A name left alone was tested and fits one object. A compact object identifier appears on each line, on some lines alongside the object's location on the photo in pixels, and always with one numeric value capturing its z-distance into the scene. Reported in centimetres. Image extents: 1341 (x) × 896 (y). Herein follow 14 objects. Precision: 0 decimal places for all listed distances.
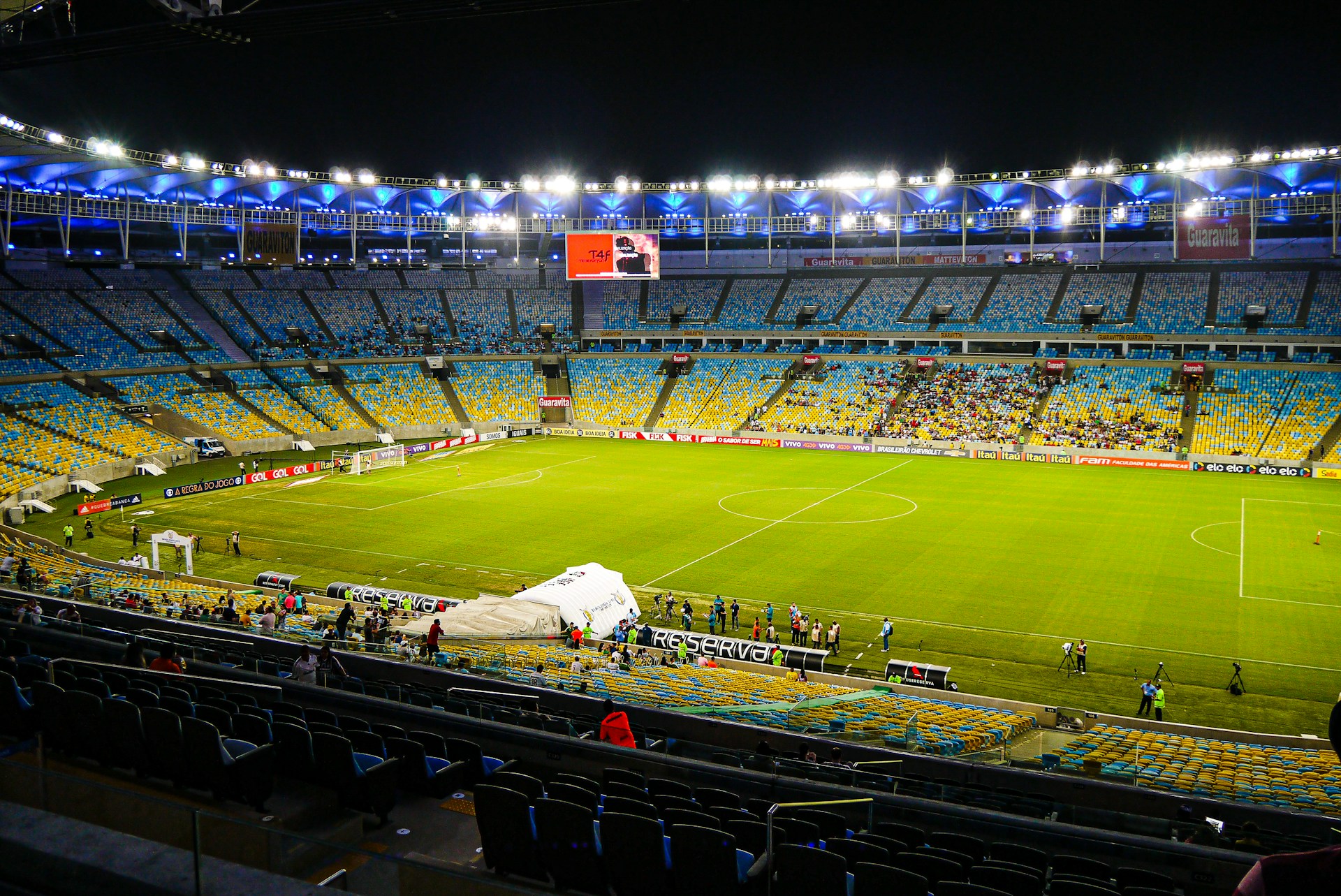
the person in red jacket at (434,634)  2179
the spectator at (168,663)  1195
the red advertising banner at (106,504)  4678
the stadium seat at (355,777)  844
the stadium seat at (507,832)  727
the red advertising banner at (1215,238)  7757
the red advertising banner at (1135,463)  6212
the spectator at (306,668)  1393
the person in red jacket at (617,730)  1155
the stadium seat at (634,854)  689
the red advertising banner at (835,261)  9806
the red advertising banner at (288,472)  5731
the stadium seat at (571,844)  704
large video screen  8981
